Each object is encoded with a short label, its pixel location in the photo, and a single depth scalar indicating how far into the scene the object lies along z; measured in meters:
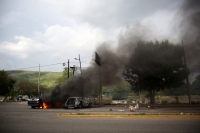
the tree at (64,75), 50.58
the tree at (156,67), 23.25
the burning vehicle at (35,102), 21.32
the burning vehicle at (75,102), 19.77
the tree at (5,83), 43.38
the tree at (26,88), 73.31
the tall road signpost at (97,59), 24.36
